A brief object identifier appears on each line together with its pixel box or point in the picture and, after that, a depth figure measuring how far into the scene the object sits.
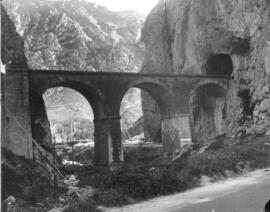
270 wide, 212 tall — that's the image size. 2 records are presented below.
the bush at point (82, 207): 12.10
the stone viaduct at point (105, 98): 27.03
